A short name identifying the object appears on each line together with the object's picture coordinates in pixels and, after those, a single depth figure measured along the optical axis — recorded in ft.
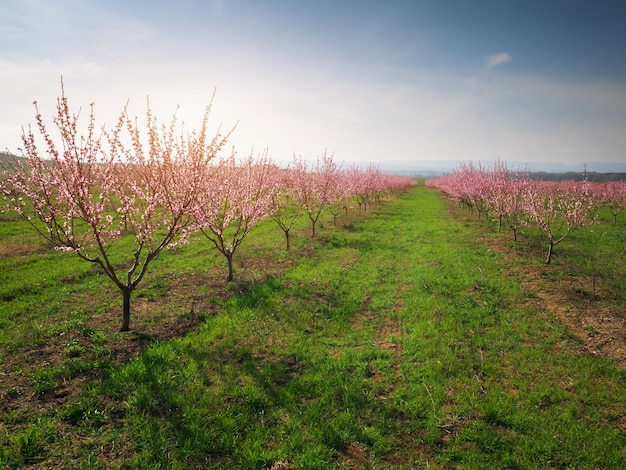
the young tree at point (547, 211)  49.65
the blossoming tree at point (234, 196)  39.32
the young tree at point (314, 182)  71.15
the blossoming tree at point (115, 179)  24.06
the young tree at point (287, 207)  90.70
